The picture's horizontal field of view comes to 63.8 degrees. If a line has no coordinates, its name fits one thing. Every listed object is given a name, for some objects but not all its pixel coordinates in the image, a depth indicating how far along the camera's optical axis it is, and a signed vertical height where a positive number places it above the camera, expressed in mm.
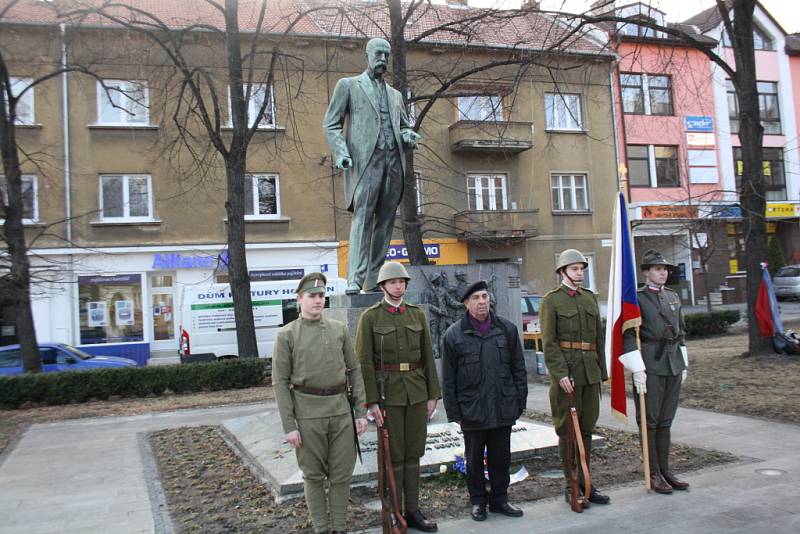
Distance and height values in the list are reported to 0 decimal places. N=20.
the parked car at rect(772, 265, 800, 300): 28594 -384
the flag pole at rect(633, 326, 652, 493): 5113 -1303
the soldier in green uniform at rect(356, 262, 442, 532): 4562 -583
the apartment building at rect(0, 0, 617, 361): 20984 +3946
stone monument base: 5363 -1461
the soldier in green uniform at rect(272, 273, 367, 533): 4145 -692
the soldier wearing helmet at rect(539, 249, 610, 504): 4980 -474
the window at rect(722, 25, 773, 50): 32500 +11892
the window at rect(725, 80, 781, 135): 32250 +8413
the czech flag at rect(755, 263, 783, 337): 12633 -743
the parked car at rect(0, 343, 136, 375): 15273 -1194
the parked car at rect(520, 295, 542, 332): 16203 -615
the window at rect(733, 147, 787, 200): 32031 +4969
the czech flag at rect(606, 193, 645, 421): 5289 -248
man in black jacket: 4664 -728
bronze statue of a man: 6328 +1487
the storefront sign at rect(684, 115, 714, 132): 29828 +7227
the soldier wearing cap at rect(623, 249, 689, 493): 5262 -680
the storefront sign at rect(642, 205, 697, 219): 28191 +3018
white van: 17062 -439
